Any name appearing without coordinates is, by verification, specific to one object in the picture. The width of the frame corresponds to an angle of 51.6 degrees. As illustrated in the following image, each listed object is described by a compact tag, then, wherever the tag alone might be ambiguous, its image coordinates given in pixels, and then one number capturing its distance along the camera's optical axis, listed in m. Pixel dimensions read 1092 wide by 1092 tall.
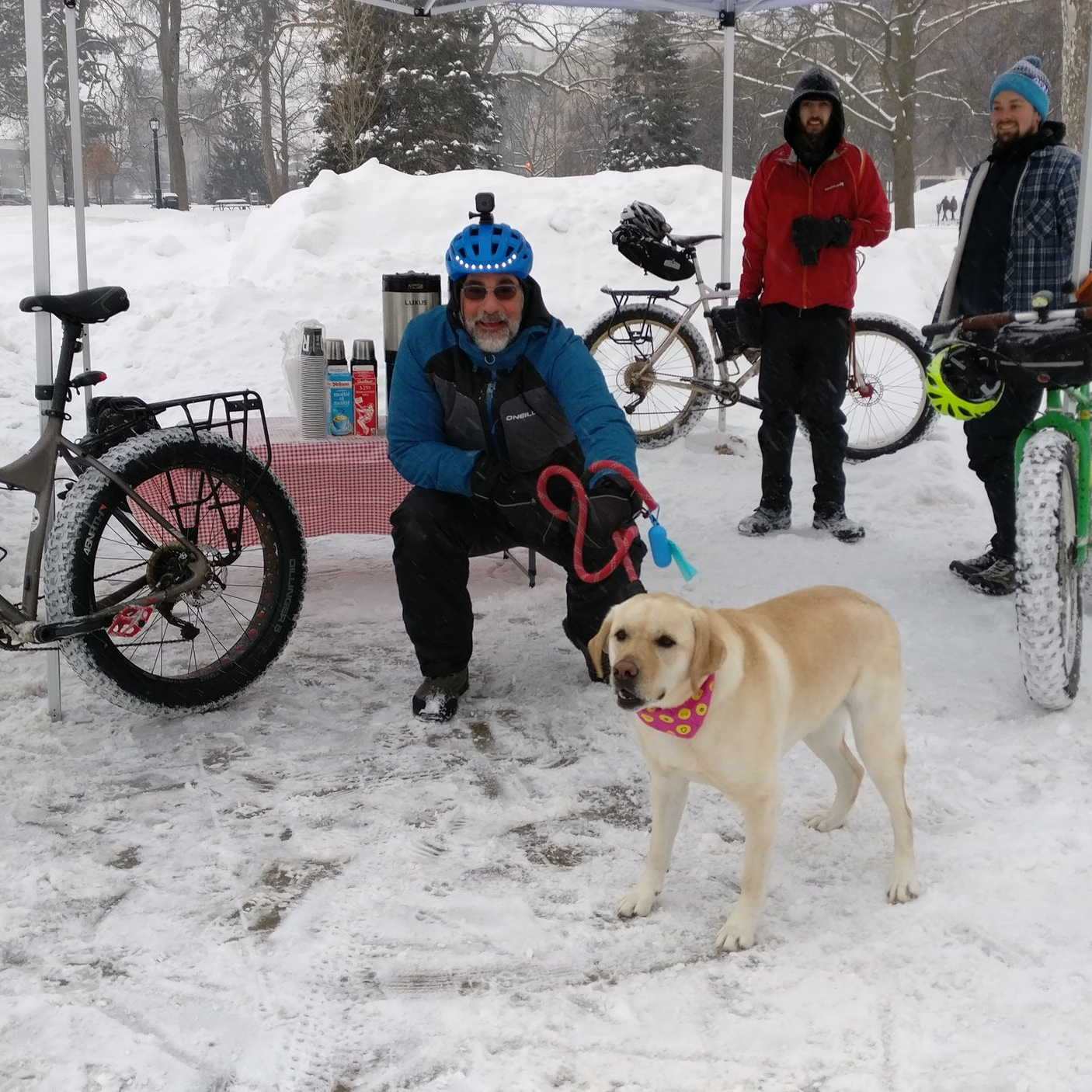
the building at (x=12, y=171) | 46.16
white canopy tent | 3.29
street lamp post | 27.12
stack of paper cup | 4.64
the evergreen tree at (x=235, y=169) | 44.03
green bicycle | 3.35
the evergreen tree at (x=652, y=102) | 27.67
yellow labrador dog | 2.24
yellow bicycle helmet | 3.73
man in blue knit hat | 4.41
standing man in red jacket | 5.26
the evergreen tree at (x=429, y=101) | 22.39
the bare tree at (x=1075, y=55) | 10.07
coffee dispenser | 4.95
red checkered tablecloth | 4.51
